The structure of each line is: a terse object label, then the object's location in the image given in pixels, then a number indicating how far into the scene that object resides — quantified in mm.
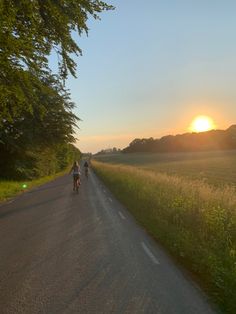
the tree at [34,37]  5915
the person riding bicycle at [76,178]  13980
